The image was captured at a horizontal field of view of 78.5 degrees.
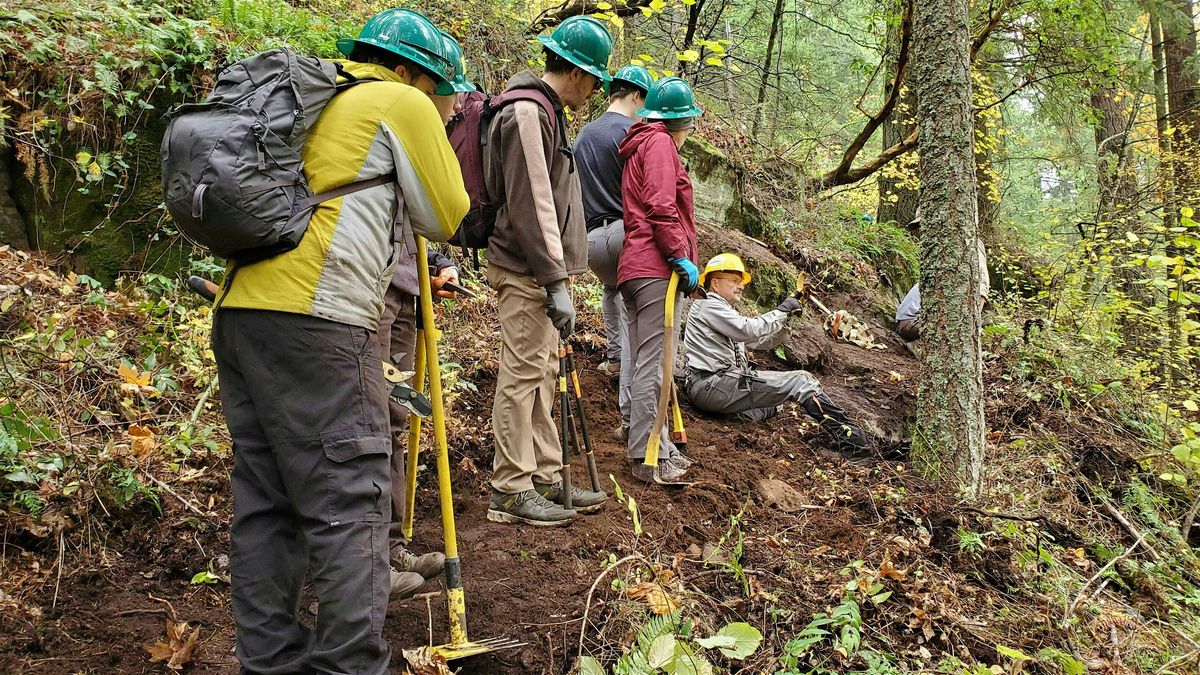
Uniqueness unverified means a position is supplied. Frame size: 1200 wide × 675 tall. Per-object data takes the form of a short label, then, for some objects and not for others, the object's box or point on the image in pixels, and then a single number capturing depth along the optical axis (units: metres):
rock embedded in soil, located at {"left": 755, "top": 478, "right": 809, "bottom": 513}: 5.02
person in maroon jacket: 4.87
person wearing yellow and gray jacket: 2.36
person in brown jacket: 3.77
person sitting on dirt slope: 6.25
